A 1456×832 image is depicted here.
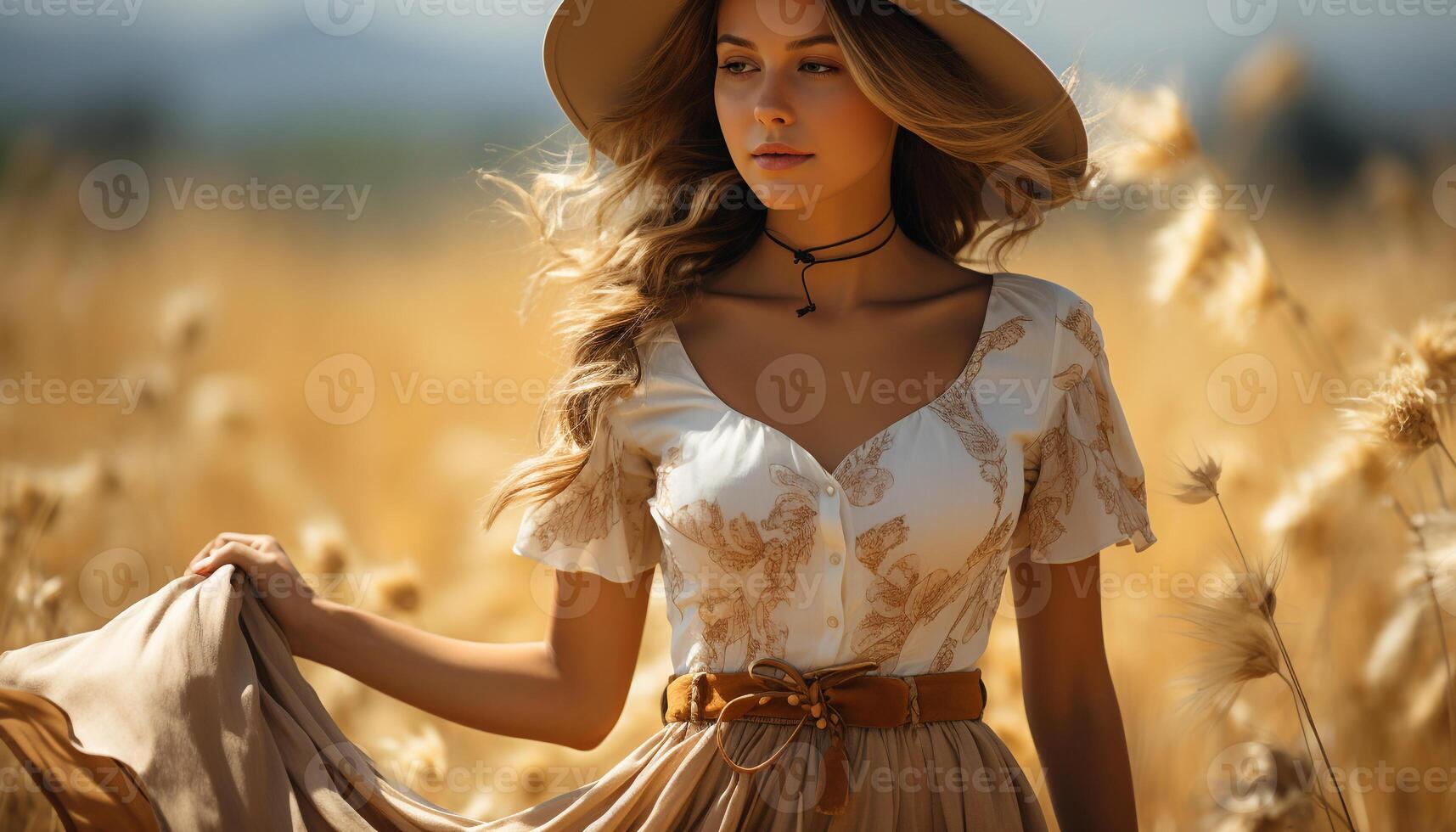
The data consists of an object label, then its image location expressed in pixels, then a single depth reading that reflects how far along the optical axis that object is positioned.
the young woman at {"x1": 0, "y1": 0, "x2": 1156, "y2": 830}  5.16
